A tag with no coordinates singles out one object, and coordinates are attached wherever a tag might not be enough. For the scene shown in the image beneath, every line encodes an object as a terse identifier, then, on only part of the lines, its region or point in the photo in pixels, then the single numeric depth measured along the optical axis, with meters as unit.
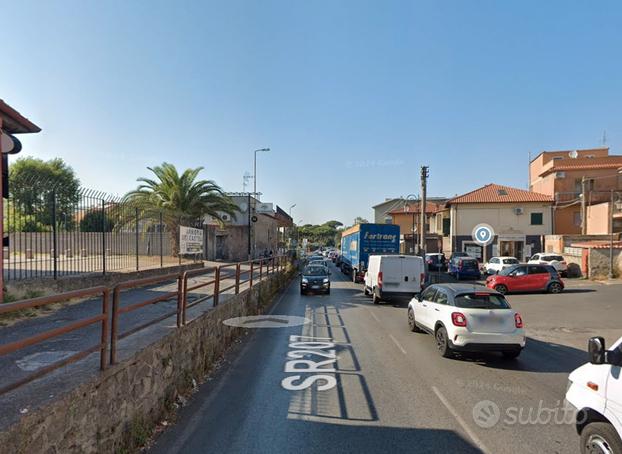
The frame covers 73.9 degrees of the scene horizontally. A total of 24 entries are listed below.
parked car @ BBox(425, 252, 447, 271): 35.00
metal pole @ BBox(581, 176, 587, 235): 36.88
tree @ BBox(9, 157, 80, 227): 10.04
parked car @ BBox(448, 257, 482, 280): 28.28
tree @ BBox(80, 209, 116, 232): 12.14
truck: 25.00
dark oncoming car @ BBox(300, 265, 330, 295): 19.42
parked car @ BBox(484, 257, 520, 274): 28.83
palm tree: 24.41
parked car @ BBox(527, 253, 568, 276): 27.84
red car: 21.05
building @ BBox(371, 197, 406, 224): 80.81
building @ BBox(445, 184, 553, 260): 42.41
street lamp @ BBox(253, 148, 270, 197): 37.68
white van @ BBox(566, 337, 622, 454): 3.25
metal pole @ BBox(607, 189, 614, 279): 25.85
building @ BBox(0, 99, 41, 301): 9.34
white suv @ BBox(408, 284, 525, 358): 7.84
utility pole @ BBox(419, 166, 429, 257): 27.94
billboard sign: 19.73
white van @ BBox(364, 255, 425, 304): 16.73
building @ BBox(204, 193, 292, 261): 36.81
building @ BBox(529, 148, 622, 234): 43.72
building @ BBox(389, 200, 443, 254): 54.94
